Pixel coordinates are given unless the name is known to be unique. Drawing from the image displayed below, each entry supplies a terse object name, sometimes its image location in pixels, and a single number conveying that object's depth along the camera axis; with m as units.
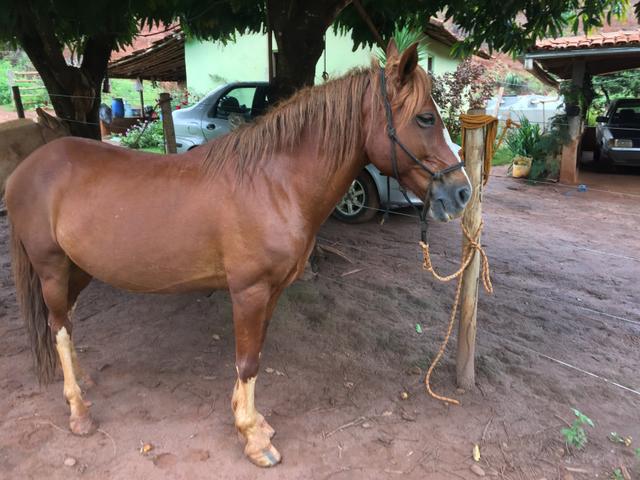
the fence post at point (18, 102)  5.63
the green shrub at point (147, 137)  14.31
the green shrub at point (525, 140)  10.70
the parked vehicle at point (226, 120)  6.42
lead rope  2.67
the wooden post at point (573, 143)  9.88
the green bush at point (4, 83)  25.42
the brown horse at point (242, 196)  2.01
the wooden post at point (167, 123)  4.54
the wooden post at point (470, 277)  2.60
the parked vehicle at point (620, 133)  11.04
